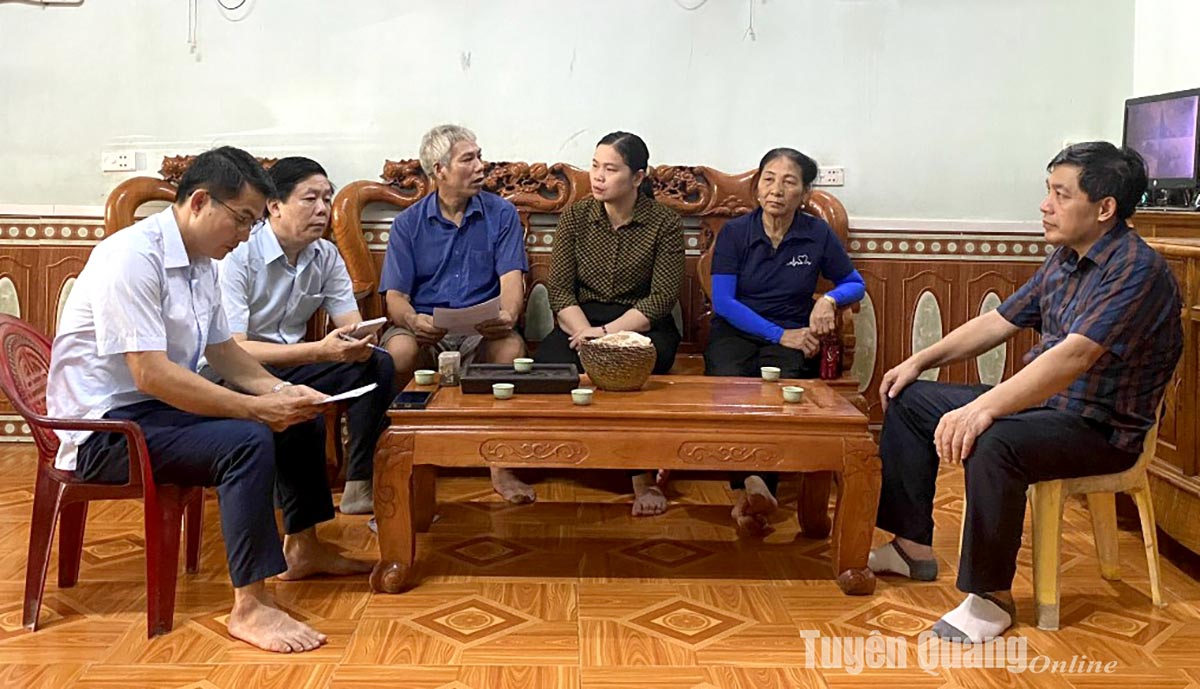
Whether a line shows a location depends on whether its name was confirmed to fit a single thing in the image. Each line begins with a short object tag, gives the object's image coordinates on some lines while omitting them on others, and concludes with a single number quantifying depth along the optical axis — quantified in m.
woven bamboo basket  3.13
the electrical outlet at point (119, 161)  4.46
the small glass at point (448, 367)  3.31
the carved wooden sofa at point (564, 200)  4.30
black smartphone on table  2.96
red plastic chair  2.60
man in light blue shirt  3.32
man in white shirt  2.58
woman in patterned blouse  3.96
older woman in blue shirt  3.86
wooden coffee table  2.91
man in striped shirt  2.65
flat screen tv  3.69
